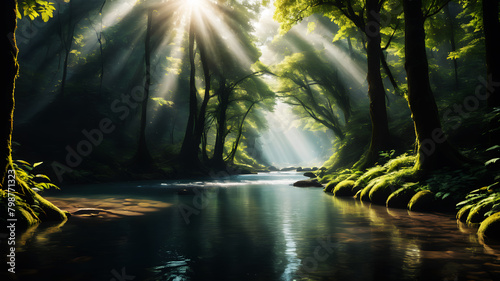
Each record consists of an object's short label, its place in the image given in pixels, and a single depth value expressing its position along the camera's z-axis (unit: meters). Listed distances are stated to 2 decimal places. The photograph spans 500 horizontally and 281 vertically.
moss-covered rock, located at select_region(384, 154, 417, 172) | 11.33
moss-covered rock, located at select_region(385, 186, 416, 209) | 9.45
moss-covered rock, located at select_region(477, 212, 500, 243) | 5.30
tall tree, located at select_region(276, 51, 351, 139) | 31.55
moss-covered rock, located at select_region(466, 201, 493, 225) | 6.50
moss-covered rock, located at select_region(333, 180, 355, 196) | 13.53
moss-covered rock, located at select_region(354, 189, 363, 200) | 12.11
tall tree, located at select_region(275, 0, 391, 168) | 14.56
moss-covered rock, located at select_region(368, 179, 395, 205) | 10.41
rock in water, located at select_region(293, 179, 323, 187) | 19.14
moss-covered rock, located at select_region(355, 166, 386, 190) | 12.30
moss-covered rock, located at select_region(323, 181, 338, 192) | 15.42
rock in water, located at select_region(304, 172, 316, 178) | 32.41
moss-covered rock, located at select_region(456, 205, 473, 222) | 7.04
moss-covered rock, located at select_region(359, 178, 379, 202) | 11.41
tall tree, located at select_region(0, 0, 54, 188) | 6.45
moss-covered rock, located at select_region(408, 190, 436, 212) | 8.55
